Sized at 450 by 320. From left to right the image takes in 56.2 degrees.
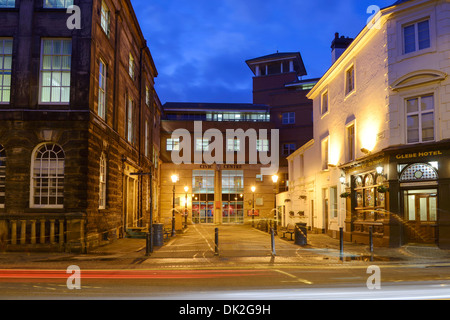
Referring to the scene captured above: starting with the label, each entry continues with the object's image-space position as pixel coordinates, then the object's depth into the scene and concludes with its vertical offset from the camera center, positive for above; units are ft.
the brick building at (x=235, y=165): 164.96 +12.26
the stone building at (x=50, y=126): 55.62 +9.60
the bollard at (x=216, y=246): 53.62 -6.44
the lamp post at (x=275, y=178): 94.43 +4.01
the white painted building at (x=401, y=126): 55.77 +10.07
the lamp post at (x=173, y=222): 91.42 -5.57
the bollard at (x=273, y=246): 53.62 -6.40
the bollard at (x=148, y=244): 52.54 -6.03
